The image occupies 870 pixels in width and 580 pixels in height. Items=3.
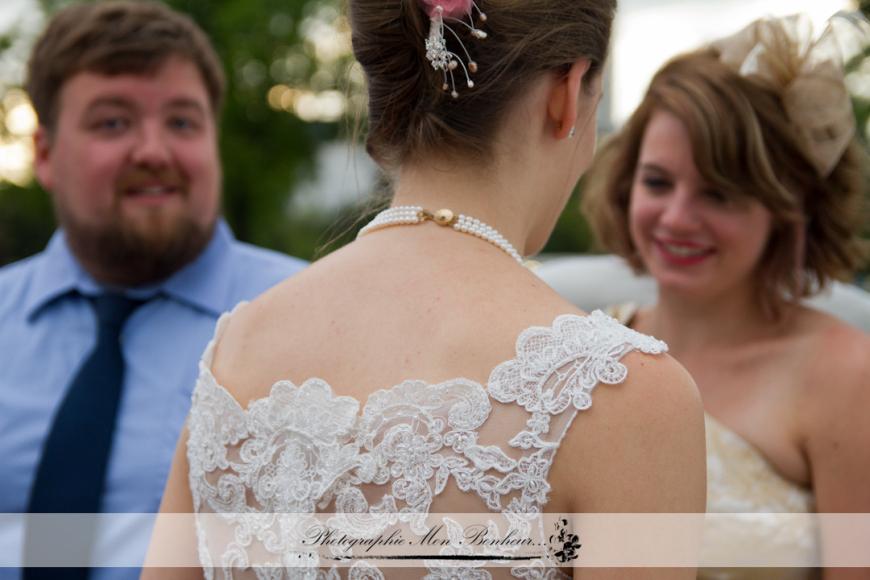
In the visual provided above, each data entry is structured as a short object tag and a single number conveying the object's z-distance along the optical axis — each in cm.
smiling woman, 268
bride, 134
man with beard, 298
